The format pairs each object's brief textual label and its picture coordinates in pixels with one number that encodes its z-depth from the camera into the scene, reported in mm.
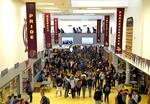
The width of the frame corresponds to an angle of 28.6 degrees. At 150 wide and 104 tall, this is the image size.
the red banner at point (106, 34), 30938
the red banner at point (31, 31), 15055
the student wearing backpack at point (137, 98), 13754
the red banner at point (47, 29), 25234
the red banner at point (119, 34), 20812
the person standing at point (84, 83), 18500
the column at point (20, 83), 15336
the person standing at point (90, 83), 18619
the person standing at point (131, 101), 12477
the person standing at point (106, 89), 16672
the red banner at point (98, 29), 36500
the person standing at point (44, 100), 12180
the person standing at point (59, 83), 19797
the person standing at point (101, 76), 20078
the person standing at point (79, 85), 18391
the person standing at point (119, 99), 13555
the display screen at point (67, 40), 43094
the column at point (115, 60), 27972
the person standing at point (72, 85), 18484
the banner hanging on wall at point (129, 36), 19709
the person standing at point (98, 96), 15023
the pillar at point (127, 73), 21109
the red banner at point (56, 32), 32500
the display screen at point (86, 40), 43125
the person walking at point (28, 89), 16641
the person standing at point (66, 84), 18734
